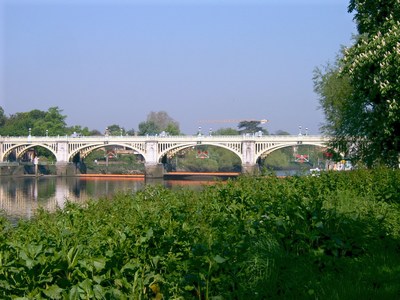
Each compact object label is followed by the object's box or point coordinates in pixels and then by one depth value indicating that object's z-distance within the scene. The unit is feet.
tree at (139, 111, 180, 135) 449.48
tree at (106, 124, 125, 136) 506.89
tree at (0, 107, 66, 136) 396.78
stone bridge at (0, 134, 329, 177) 264.72
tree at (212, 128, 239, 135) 442.50
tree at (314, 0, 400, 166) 61.41
